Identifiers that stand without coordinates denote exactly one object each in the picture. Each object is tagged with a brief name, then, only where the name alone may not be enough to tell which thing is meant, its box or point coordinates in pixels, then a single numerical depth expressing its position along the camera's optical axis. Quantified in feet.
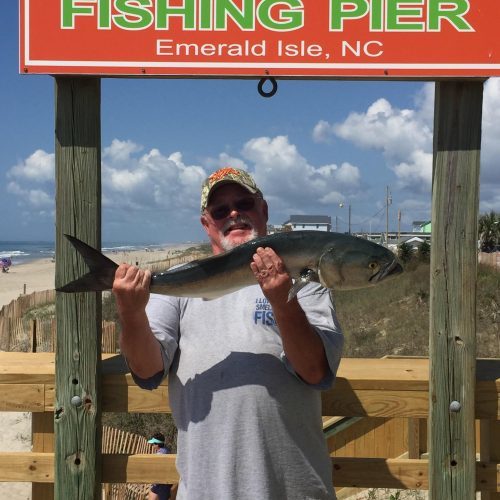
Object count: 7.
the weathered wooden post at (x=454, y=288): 10.20
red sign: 9.96
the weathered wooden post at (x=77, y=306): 10.37
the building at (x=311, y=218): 287.71
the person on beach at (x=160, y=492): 17.80
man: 8.25
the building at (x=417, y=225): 409.94
